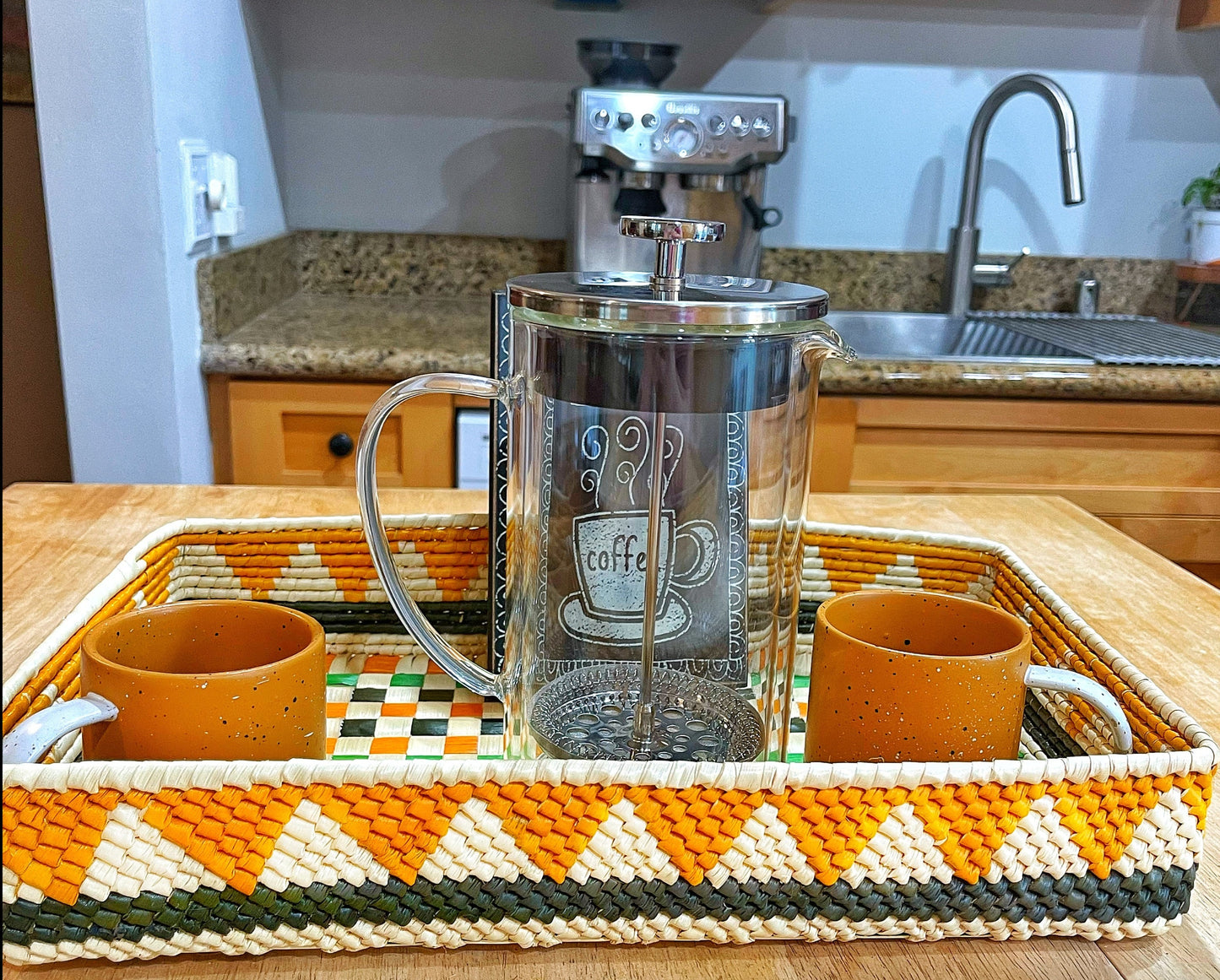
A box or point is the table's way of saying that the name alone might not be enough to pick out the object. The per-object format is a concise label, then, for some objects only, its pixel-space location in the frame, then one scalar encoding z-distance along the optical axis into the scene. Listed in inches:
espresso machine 69.6
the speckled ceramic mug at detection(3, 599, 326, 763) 17.7
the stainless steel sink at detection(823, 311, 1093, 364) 82.2
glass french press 18.7
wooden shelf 83.4
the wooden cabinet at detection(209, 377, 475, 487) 63.2
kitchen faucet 73.4
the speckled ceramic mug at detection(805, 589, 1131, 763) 18.8
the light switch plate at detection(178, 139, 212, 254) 57.0
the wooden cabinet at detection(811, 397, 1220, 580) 65.6
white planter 83.3
